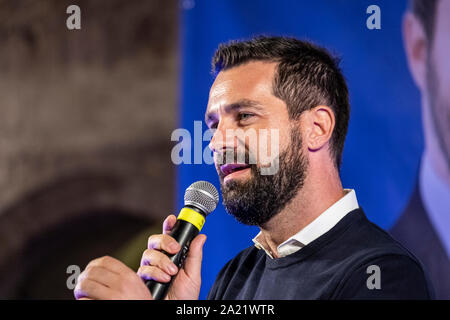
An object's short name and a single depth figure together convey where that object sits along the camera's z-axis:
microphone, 1.40
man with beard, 1.44
